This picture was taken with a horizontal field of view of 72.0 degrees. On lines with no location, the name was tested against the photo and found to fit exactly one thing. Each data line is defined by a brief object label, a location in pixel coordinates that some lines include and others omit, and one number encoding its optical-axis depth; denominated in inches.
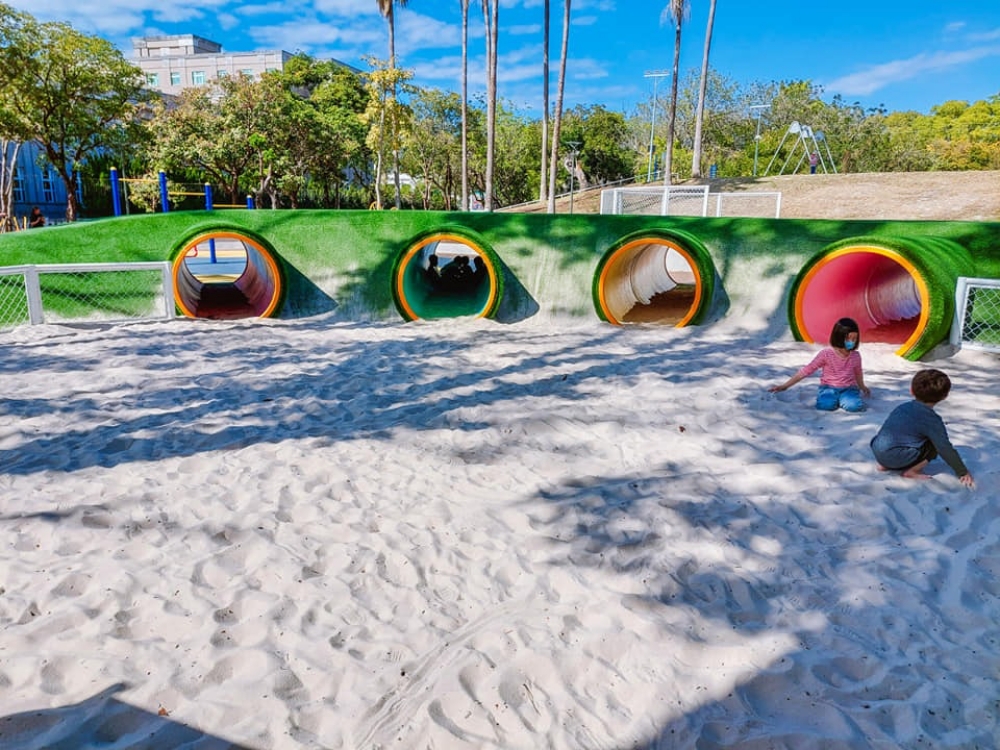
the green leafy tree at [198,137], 1266.0
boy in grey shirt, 176.9
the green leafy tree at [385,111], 1223.5
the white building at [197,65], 2972.4
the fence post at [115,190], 775.1
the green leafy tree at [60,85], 901.2
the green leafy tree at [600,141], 2174.0
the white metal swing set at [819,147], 1898.3
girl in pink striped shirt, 249.0
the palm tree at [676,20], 1300.4
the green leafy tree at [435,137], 1761.8
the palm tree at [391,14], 1284.4
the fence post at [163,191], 720.9
